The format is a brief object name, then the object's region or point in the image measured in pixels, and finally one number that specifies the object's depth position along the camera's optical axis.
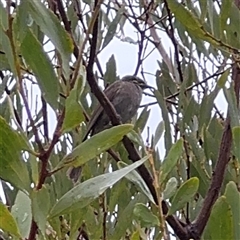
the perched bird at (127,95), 4.89
